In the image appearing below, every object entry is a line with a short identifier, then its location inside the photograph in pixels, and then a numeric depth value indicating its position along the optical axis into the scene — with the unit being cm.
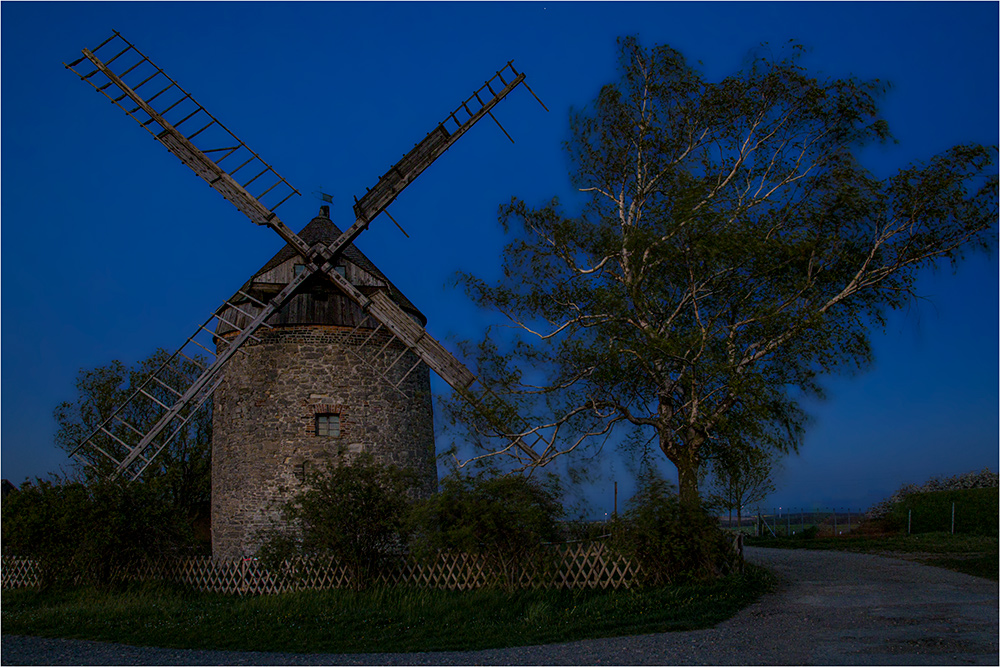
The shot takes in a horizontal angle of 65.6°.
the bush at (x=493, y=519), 1315
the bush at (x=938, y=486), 2989
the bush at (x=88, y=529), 1602
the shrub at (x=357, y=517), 1446
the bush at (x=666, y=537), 1271
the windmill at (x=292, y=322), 1862
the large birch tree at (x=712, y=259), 1423
